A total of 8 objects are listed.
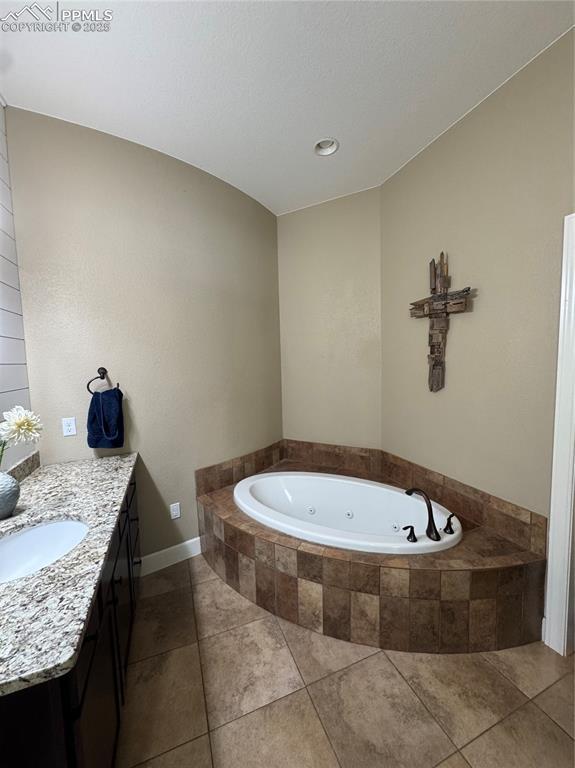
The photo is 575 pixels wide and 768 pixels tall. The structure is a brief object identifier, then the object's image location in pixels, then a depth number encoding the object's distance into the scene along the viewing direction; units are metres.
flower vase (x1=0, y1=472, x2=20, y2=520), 1.18
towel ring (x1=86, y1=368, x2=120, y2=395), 1.89
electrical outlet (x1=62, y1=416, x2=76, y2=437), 1.84
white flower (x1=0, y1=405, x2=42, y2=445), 1.28
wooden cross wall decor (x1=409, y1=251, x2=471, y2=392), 1.94
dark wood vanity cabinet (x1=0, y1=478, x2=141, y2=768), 0.62
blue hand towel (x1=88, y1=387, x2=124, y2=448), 1.84
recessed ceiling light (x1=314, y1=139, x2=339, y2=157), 1.98
